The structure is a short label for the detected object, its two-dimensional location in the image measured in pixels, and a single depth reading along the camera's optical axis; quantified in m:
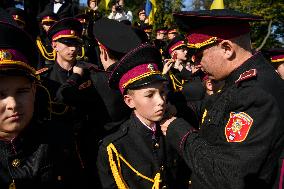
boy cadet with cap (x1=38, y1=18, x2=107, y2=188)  4.41
